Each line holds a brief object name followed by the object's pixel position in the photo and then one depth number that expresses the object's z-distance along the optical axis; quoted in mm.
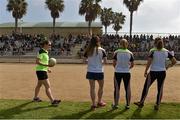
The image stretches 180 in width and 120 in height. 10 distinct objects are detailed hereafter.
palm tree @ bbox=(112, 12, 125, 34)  61115
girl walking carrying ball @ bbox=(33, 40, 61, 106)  7342
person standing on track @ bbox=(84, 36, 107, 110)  6933
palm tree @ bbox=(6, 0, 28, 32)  46426
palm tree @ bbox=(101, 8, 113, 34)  58933
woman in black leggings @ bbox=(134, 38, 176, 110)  7104
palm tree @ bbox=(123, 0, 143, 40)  43626
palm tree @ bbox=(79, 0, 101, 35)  44210
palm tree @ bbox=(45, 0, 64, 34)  45534
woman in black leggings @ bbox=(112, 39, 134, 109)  7016
